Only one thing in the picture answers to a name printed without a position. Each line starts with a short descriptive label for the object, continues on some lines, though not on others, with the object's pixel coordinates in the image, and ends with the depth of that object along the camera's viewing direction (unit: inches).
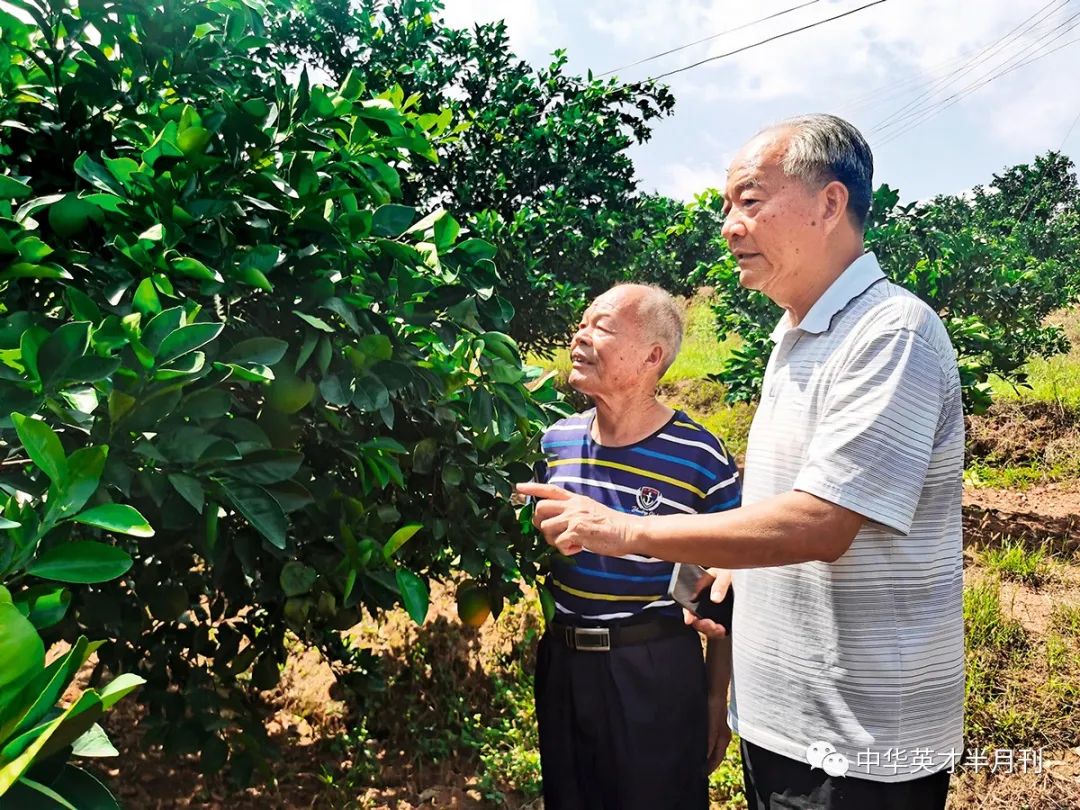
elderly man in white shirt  52.7
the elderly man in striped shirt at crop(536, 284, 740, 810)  74.0
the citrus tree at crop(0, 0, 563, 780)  42.0
